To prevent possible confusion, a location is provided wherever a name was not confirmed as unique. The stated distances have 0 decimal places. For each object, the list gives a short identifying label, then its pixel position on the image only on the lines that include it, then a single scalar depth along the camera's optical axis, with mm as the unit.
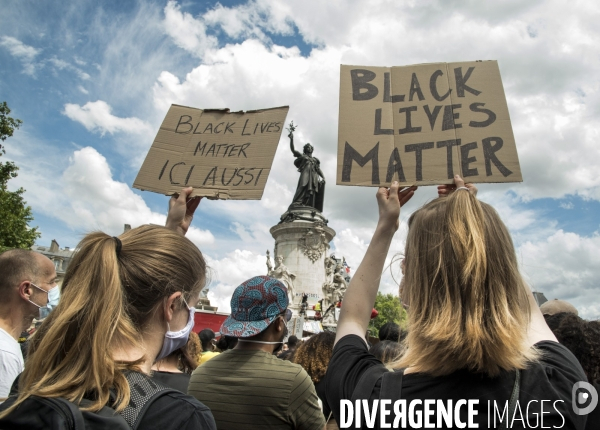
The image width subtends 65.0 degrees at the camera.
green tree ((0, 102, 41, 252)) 20672
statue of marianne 24234
